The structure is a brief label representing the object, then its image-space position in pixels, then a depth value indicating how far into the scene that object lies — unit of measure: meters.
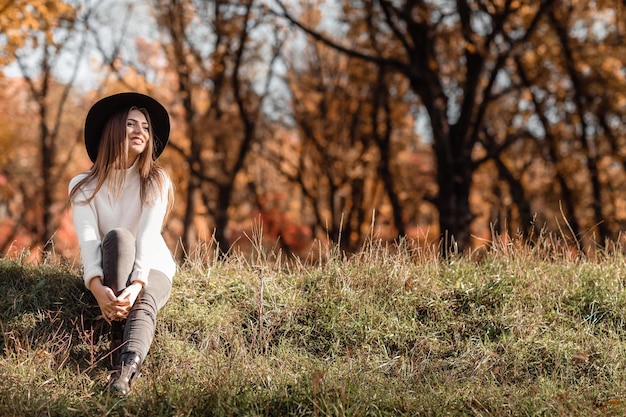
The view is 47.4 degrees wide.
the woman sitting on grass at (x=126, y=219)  4.25
